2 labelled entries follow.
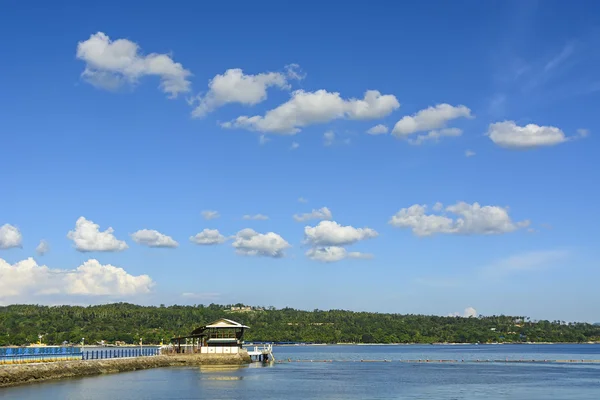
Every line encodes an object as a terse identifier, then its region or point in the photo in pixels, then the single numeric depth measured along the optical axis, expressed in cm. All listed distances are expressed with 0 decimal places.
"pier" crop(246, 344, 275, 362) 11888
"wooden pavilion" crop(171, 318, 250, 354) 10364
